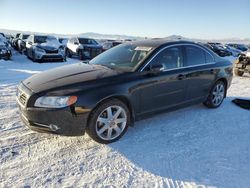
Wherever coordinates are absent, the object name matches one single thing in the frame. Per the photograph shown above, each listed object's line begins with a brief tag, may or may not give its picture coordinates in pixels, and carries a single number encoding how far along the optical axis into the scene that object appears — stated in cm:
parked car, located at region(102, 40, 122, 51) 1498
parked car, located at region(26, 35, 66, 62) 1028
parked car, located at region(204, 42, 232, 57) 2053
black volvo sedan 261
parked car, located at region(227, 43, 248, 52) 3017
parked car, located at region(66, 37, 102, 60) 1242
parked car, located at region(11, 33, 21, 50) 1631
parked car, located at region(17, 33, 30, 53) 1350
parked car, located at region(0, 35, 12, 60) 1005
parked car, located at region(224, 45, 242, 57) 2263
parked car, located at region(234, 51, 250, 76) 781
